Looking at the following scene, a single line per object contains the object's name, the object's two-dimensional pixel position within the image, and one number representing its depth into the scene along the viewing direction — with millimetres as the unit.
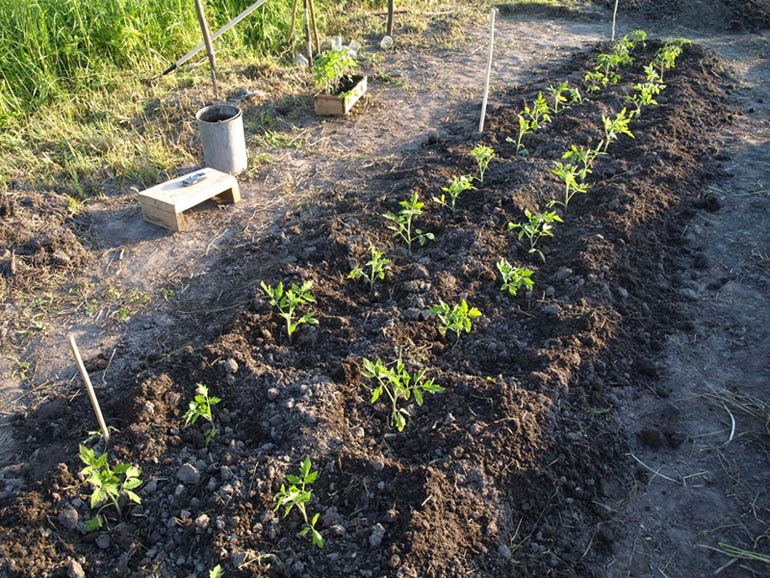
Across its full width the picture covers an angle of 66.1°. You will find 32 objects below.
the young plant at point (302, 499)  2452
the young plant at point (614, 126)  5074
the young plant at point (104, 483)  2482
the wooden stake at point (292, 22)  7271
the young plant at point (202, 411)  2932
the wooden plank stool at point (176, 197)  4566
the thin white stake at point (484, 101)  5441
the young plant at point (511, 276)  3809
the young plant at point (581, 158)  4805
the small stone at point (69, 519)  2578
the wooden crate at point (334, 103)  6312
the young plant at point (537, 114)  5621
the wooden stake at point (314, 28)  7000
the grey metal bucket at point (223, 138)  5039
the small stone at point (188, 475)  2744
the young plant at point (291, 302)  3468
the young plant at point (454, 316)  3343
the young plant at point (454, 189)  4551
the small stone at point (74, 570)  2404
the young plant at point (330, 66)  6078
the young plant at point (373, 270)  3797
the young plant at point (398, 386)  2928
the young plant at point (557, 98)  6034
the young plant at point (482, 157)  4938
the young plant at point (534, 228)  4172
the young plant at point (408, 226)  4160
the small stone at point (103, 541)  2533
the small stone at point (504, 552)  2527
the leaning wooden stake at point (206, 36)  5527
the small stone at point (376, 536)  2510
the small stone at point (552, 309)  3746
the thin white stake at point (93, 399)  2586
